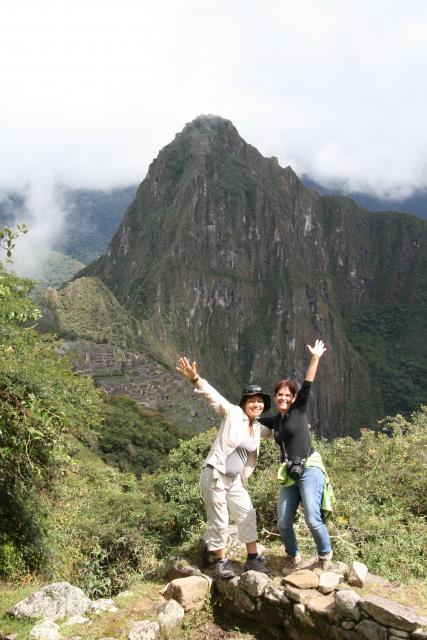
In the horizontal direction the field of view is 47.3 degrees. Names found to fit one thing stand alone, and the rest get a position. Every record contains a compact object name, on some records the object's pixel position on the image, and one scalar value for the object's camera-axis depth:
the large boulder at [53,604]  4.62
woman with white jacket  4.75
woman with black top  4.67
